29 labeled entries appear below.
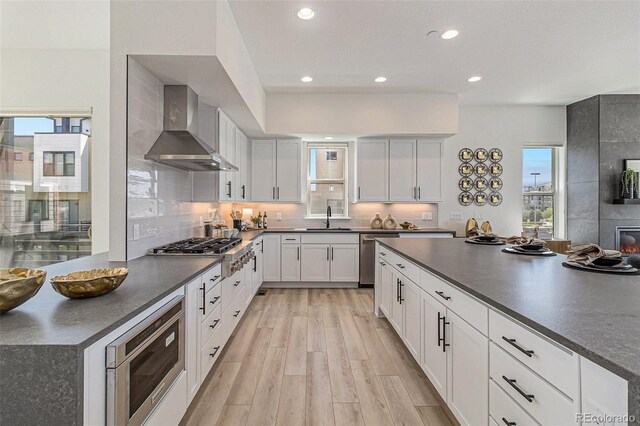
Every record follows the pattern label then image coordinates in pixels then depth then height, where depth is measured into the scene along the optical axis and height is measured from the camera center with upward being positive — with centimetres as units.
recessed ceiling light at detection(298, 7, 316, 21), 261 +175
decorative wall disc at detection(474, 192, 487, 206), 525 +24
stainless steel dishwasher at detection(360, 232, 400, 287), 475 -72
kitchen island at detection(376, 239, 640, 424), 80 -35
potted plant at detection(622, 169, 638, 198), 453 +46
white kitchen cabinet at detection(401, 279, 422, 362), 216 -79
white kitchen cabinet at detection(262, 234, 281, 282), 471 -73
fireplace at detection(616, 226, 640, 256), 466 -36
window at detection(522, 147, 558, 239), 536 +45
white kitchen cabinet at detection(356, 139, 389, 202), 495 +70
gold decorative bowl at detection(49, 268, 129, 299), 124 -32
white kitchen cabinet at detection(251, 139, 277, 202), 499 +69
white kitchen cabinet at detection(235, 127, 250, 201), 430 +68
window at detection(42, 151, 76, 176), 338 +53
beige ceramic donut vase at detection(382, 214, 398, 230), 501 -18
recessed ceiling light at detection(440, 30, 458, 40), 295 +177
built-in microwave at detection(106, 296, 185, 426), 106 -64
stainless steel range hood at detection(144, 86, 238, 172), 252 +66
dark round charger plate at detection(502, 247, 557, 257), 227 -31
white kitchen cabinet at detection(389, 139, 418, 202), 495 +70
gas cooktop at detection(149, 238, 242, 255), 241 -30
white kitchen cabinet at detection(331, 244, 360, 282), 473 -80
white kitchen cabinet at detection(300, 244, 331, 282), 472 -80
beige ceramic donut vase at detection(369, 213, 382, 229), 510 -17
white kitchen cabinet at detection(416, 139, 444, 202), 496 +72
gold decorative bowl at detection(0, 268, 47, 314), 104 -28
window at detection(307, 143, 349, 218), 550 +60
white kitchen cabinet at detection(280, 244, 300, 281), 471 -79
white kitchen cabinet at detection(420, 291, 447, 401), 177 -84
